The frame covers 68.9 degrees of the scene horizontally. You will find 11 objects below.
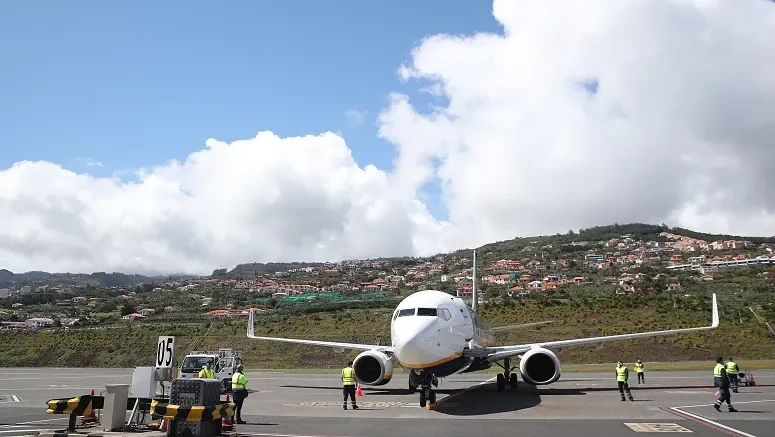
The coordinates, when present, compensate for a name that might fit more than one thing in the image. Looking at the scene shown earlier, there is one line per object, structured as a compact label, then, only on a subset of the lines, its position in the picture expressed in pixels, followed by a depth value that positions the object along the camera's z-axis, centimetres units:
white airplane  1788
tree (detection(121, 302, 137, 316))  10138
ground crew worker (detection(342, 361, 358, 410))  1888
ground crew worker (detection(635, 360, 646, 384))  2739
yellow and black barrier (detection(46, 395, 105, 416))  1255
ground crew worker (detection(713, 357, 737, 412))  1641
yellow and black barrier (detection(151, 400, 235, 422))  1098
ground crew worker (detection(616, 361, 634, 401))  1964
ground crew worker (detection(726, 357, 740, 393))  2245
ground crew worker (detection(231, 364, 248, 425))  1639
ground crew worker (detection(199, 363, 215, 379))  1859
